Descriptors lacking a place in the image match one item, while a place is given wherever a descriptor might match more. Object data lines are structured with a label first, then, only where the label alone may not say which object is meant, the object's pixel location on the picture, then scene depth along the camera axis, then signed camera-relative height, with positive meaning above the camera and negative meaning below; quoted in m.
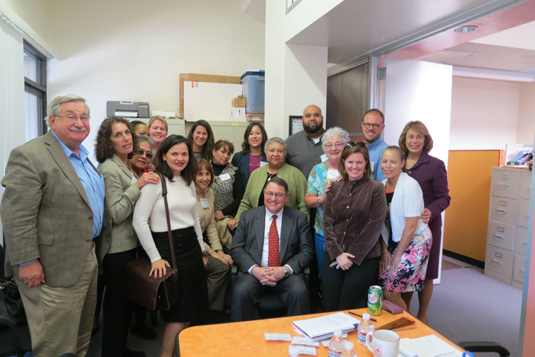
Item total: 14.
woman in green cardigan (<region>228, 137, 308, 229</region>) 2.95 -0.21
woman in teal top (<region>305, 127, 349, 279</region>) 2.75 -0.16
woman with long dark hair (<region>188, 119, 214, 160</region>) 3.21 +0.12
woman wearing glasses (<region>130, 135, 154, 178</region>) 2.58 -0.04
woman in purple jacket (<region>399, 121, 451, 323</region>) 2.72 -0.13
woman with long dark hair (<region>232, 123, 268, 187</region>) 3.28 +0.02
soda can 1.78 -0.71
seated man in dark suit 2.43 -0.73
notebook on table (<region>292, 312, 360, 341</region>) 1.54 -0.76
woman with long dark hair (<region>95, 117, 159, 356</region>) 2.10 -0.44
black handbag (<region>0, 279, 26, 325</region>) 1.91 -0.83
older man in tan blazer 1.67 -0.38
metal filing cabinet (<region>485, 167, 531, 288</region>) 4.12 -0.77
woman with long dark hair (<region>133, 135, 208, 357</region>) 2.14 -0.47
